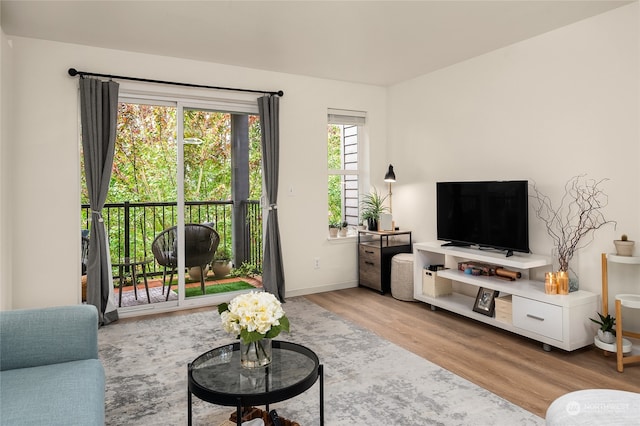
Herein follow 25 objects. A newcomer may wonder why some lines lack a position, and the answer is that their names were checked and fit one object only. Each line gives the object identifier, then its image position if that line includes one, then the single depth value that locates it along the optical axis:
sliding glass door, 4.16
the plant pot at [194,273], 4.45
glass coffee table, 1.66
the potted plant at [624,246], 2.98
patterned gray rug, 2.22
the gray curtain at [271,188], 4.58
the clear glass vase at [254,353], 1.91
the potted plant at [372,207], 5.11
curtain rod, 3.70
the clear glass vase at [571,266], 3.26
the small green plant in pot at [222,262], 4.58
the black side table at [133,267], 4.17
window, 5.23
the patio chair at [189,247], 4.32
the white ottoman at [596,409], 1.34
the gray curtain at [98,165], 3.75
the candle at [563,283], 3.17
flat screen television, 3.53
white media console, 3.02
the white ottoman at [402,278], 4.54
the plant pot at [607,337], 2.96
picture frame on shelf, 3.66
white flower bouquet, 1.80
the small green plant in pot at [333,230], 5.17
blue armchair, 1.45
